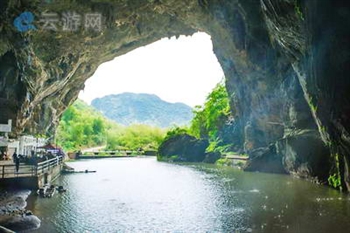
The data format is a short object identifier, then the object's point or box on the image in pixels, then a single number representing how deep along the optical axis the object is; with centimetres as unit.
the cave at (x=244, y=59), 2127
